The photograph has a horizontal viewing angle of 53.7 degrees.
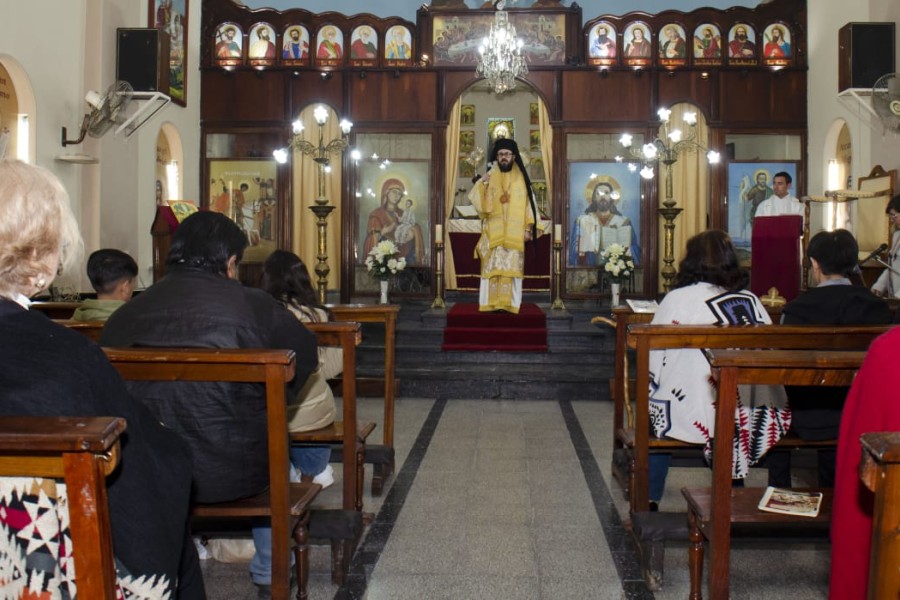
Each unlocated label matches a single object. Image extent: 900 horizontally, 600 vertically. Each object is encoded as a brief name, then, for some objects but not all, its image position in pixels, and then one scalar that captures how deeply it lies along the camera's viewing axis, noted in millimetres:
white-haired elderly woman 1760
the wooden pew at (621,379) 5488
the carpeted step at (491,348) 9945
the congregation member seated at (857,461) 2080
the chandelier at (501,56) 11070
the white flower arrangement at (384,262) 12211
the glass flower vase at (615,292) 12317
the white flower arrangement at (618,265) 12352
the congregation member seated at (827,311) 4270
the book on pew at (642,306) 5867
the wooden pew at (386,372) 5378
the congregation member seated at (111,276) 4801
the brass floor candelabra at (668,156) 11461
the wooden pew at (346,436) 3836
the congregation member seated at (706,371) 4164
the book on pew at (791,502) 3234
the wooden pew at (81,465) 1551
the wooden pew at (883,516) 1653
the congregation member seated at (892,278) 8586
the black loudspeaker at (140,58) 10859
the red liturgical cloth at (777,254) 9562
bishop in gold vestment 11422
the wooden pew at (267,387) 2904
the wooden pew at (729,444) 2936
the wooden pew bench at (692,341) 3742
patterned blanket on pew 1711
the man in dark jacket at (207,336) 3072
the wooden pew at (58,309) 6389
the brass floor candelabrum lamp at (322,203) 10688
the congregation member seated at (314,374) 4312
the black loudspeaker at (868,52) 10820
